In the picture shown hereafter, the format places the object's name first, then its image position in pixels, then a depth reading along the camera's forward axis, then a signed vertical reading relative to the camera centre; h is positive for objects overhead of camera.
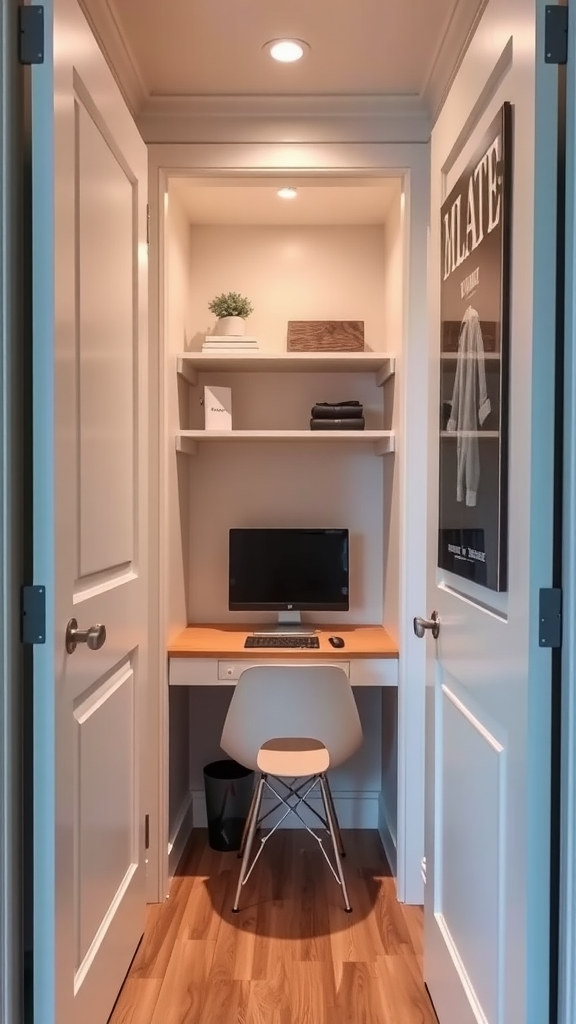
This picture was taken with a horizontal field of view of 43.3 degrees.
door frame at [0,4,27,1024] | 1.25 -0.01
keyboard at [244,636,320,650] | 2.63 -0.51
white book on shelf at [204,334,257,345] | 2.76 +0.63
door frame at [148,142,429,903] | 2.43 +0.25
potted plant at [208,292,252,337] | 2.82 +0.75
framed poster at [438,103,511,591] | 1.31 +0.29
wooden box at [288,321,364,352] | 2.82 +0.64
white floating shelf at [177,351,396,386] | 2.67 +0.54
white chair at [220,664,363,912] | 2.29 -0.70
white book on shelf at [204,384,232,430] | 2.85 +0.37
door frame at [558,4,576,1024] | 1.12 -0.21
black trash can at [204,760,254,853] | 2.80 -1.18
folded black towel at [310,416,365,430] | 2.82 +0.31
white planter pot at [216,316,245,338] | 2.81 +0.68
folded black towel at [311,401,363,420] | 2.83 +0.36
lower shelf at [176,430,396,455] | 2.67 +0.25
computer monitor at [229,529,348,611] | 2.92 -0.27
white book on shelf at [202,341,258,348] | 2.75 +0.60
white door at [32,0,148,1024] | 1.31 -0.03
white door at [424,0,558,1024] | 1.16 -0.12
